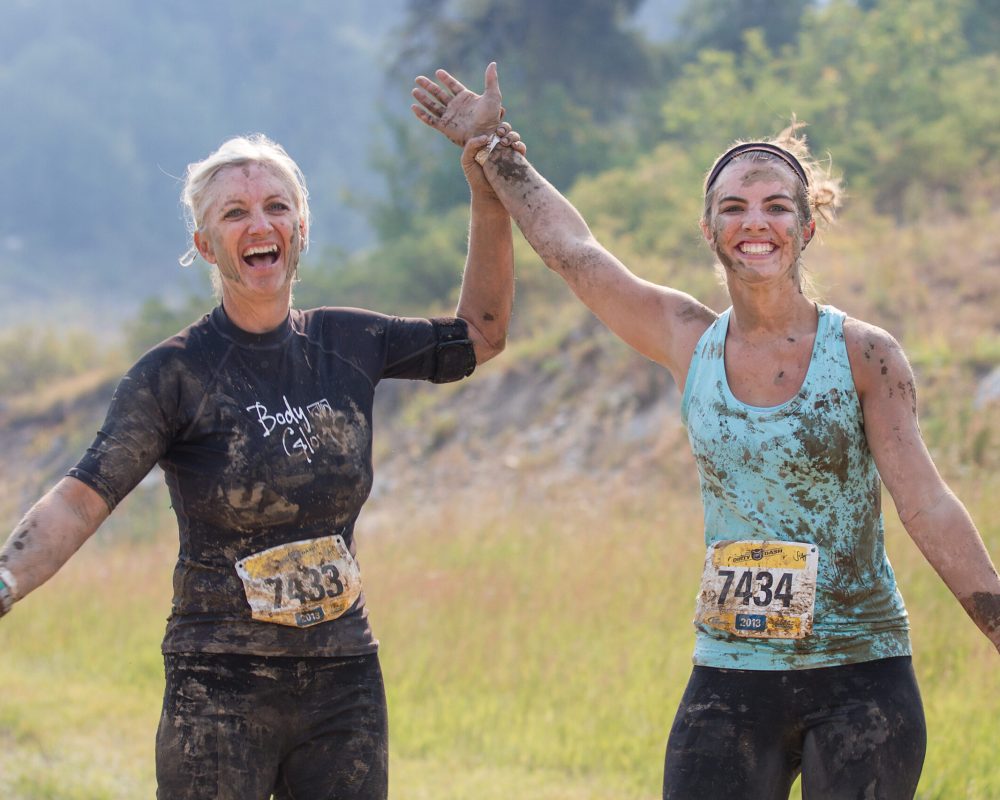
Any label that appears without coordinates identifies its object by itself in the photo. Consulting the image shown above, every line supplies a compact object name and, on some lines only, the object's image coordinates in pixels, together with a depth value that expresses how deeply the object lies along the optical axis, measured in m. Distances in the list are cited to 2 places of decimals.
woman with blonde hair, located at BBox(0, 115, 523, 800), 6.03
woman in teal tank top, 5.79
